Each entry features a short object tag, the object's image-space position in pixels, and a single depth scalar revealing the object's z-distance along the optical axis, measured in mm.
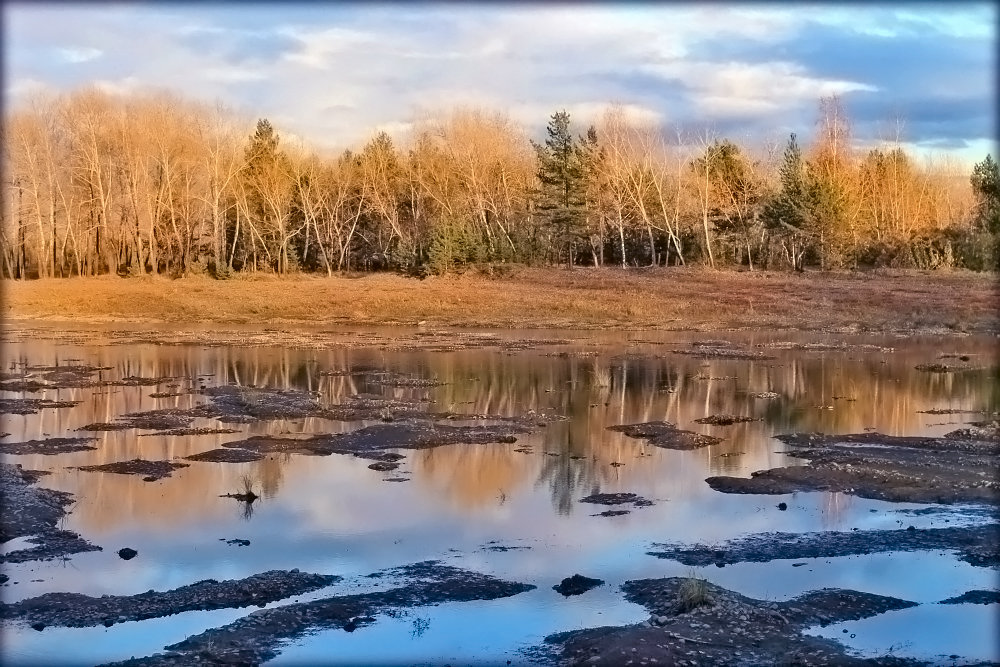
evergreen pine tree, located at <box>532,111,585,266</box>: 83562
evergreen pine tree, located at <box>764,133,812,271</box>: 76875
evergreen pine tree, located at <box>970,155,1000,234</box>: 72125
